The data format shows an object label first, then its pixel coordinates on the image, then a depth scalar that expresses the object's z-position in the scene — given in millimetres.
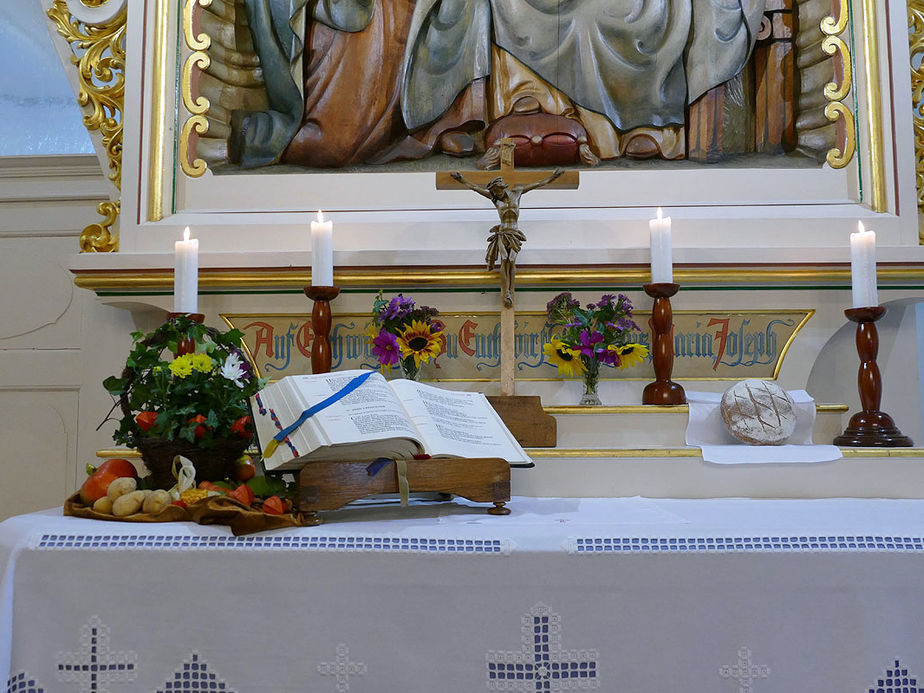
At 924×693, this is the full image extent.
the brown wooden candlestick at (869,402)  2016
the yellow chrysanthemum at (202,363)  1623
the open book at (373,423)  1457
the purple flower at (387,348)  2154
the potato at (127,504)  1453
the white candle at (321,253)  2248
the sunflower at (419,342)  2197
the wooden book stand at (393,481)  1415
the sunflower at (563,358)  2223
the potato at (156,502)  1438
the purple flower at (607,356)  2193
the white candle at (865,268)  2158
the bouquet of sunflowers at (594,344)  2203
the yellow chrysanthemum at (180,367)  1610
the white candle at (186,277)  2160
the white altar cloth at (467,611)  1276
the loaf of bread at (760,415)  1955
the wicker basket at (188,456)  1601
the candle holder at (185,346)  1857
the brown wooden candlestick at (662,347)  2242
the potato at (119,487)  1507
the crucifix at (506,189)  2074
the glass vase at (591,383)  2246
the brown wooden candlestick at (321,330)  2268
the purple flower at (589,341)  2195
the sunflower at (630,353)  2205
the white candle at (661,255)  2326
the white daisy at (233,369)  1671
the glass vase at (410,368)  2236
